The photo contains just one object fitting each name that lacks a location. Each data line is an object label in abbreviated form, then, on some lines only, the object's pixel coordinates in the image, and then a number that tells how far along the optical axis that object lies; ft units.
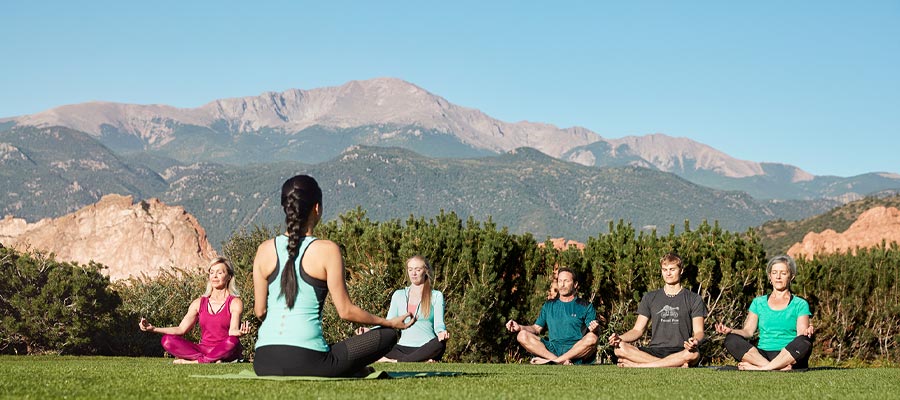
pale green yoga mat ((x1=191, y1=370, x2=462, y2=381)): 22.03
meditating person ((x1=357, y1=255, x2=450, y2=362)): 36.78
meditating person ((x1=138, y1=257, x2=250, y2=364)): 33.86
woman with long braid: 21.40
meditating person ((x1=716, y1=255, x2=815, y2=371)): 33.73
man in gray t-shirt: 36.32
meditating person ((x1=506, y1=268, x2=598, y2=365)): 38.29
